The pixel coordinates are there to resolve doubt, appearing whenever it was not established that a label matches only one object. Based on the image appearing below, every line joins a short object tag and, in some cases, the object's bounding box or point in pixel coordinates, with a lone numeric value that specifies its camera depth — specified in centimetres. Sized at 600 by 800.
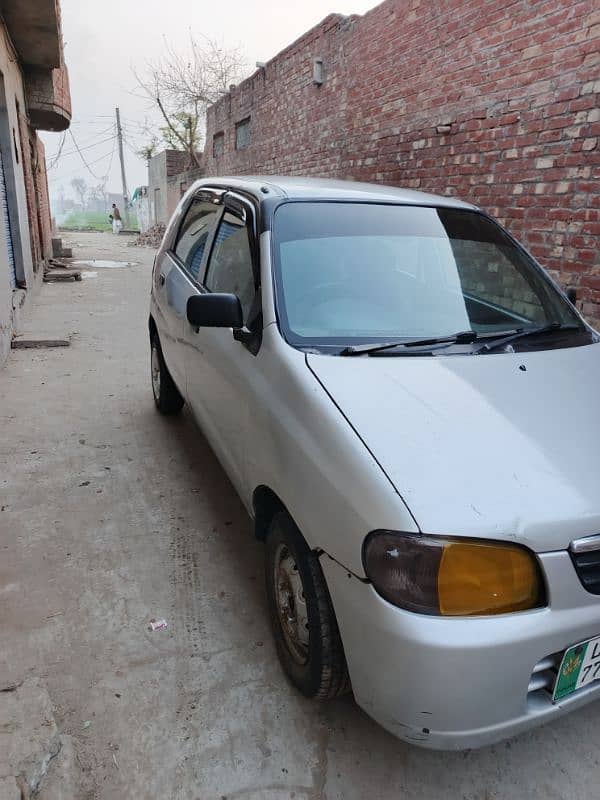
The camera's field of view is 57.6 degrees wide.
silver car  140
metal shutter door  723
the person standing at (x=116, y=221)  3175
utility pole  3900
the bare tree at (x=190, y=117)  2059
